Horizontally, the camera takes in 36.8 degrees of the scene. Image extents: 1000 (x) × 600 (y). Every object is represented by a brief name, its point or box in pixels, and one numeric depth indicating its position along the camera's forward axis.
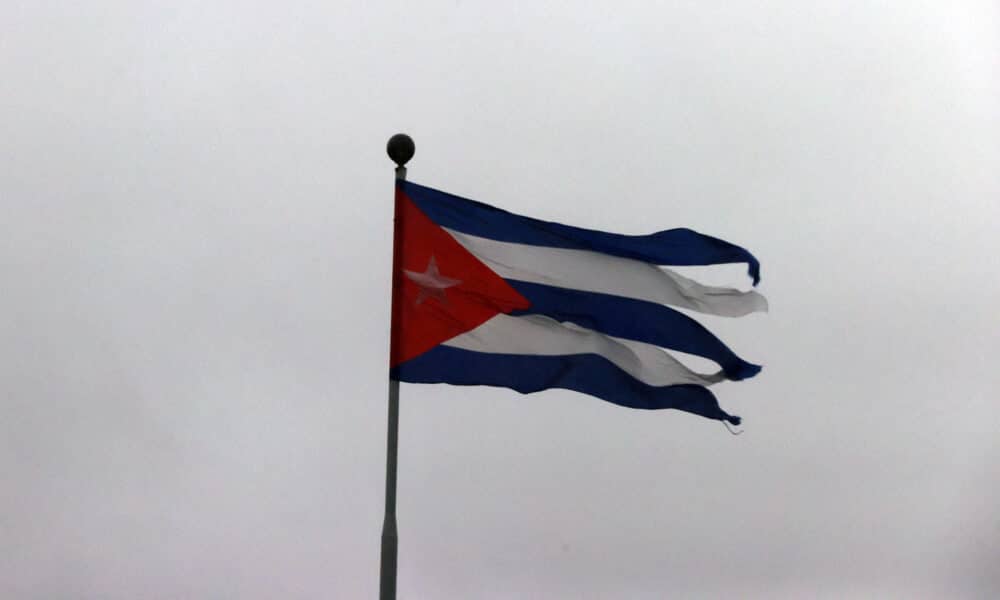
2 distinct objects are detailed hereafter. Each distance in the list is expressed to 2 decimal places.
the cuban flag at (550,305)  22.41
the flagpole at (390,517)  21.38
